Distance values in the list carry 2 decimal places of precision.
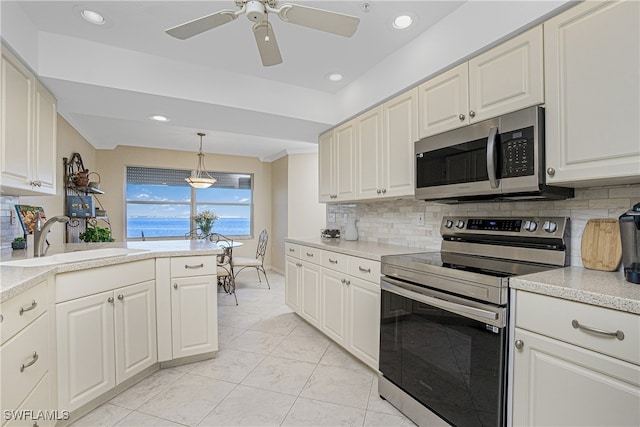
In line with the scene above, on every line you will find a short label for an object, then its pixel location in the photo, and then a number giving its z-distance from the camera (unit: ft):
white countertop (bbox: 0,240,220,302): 4.26
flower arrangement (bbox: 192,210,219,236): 16.65
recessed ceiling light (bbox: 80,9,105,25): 6.27
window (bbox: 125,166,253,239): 18.97
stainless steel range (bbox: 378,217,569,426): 4.53
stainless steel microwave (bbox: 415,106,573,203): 5.06
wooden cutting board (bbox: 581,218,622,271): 4.72
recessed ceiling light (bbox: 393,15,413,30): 6.52
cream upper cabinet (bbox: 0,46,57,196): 5.88
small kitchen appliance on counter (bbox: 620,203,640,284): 3.89
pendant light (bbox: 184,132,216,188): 19.84
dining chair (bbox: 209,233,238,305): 13.34
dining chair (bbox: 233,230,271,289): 15.37
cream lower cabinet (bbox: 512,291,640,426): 3.35
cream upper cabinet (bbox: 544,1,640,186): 4.09
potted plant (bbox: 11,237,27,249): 7.48
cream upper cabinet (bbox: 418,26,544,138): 5.16
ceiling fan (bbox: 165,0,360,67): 4.64
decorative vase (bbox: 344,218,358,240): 11.05
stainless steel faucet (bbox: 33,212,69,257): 6.67
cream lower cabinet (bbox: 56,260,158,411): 5.67
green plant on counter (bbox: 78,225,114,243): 12.35
